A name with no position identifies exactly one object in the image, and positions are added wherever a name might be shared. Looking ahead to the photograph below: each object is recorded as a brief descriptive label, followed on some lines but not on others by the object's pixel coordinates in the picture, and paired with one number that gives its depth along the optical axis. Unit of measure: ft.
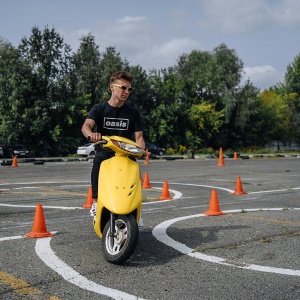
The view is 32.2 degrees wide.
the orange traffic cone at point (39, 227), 22.58
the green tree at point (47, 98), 150.00
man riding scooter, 20.40
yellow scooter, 17.53
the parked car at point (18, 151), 139.03
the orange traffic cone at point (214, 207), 29.91
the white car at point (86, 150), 138.18
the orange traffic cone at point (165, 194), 38.55
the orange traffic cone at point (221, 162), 90.14
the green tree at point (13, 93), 146.61
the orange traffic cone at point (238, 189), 42.98
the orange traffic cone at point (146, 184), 48.28
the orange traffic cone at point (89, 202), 32.83
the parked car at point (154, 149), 151.64
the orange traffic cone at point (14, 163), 90.84
